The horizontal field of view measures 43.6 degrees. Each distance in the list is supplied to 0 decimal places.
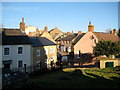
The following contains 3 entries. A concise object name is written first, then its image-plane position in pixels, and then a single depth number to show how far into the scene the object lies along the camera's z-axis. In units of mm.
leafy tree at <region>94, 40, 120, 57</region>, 29056
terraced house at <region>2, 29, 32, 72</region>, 24734
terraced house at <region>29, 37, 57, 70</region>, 28534
